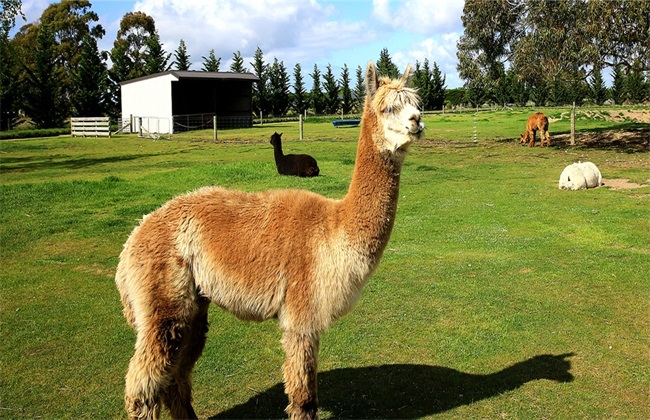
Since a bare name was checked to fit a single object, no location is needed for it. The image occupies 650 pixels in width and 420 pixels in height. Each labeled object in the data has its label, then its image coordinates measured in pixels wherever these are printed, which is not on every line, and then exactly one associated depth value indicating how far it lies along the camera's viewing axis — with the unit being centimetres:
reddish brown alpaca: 2689
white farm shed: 4397
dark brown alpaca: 1695
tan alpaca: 402
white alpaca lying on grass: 1510
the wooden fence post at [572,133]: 2728
